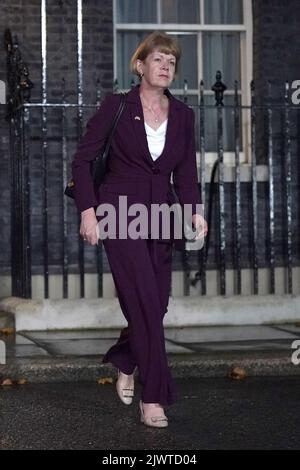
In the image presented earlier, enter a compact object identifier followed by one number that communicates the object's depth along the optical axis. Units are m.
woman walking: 5.77
